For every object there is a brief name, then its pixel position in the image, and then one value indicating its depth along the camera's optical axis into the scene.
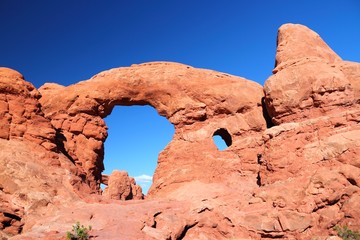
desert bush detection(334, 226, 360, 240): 13.38
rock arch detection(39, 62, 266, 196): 24.62
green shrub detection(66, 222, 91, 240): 11.56
